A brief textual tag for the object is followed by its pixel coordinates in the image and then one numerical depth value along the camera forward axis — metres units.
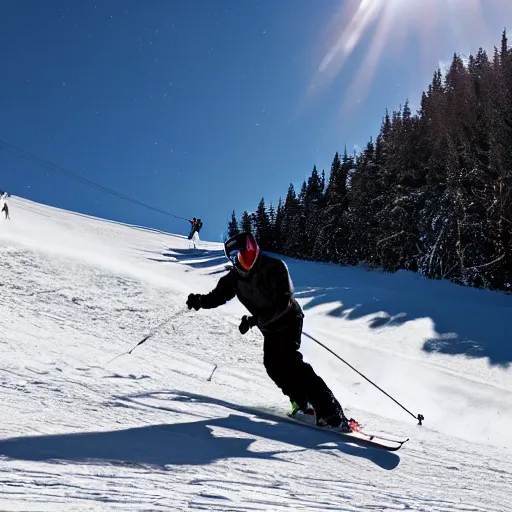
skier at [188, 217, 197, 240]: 34.12
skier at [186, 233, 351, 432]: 4.23
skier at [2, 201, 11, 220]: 21.65
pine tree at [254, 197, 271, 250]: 62.16
